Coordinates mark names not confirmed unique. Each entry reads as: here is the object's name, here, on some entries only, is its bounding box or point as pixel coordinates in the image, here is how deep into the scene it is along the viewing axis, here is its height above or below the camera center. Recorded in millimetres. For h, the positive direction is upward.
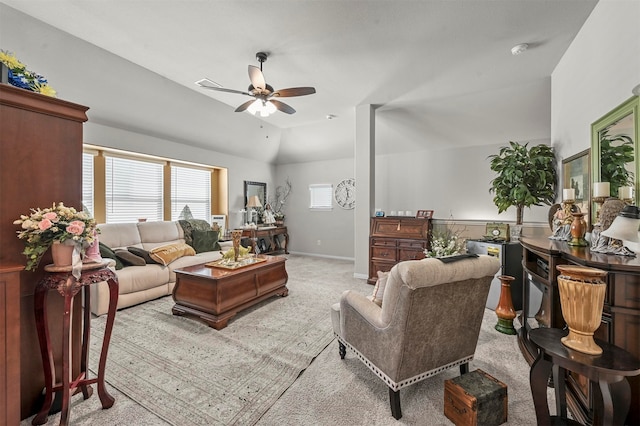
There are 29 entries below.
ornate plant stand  1541 -665
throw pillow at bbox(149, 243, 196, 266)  3994 -621
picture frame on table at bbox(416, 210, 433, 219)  4749 -41
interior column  4777 +593
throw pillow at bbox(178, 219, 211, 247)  5059 -280
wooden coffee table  2949 -930
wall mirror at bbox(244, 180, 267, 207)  6964 +595
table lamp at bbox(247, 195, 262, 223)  6773 +255
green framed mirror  1758 +474
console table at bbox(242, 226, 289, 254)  6473 -572
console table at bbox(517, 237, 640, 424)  1326 -526
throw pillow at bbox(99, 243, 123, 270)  3523 -554
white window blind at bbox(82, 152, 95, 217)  4258 +500
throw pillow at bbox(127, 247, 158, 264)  3947 -600
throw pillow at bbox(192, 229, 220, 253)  5043 -549
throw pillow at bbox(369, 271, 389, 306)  2020 -597
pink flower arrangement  1498 -100
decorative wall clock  6910 +478
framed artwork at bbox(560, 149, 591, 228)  2424 +334
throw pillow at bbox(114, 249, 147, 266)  3711 -637
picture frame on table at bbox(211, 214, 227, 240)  6033 -196
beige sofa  3377 -775
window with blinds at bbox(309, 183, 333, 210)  7297 +442
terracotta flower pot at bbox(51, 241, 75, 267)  1568 -237
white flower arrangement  2812 -398
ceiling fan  2933 +1390
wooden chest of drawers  4464 -489
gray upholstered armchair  1573 -702
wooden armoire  1386 +122
